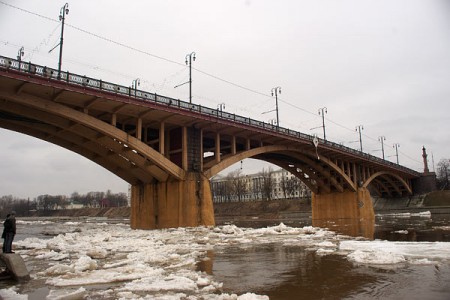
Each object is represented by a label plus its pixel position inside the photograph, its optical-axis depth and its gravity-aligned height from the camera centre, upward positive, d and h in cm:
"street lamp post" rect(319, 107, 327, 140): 5597 +1274
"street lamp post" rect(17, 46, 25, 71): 2441 +1040
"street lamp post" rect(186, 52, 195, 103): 3271 +1203
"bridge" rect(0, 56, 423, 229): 2173 +585
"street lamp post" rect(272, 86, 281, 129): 4719 +1388
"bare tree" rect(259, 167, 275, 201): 9797 +430
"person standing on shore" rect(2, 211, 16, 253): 1051 -71
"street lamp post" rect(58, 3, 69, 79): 2300 +1196
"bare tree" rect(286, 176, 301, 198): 10784 +476
